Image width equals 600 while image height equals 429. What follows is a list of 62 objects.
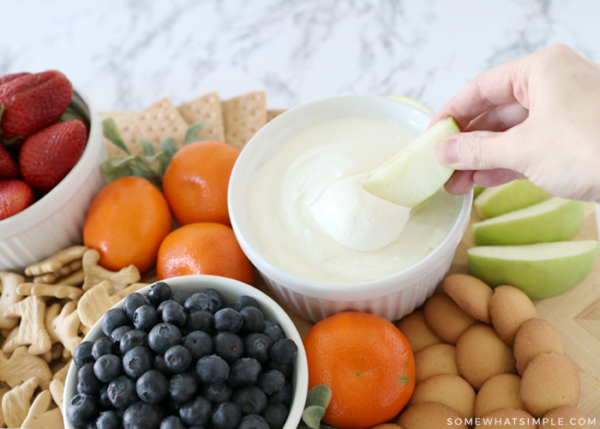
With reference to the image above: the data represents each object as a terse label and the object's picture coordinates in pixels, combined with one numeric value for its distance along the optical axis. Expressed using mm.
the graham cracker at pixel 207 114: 689
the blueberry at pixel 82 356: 483
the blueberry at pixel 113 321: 492
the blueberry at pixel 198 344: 471
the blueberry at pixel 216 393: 464
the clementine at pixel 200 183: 612
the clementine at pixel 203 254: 571
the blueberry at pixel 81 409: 463
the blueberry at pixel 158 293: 506
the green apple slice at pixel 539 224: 576
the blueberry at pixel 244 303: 508
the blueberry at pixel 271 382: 476
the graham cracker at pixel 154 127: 687
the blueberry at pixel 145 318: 483
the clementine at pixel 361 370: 510
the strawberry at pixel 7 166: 583
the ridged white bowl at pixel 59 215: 580
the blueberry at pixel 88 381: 469
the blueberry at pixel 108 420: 457
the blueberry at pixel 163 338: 469
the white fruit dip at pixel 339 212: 536
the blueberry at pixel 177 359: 462
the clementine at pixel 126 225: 597
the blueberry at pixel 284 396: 480
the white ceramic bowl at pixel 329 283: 526
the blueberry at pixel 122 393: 458
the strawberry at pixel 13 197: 570
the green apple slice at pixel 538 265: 558
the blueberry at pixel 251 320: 495
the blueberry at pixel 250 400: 467
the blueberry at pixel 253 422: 457
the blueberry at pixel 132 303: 495
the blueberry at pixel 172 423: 451
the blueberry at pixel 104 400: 467
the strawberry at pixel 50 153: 583
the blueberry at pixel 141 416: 451
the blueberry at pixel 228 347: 475
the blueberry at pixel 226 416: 456
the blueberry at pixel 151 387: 455
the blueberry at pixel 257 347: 483
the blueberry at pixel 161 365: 466
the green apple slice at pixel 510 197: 595
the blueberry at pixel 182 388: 458
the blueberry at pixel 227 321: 484
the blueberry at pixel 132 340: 472
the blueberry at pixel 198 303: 497
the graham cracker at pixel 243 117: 699
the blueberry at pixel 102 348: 477
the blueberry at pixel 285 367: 488
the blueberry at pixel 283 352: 485
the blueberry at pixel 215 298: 508
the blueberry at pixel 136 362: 462
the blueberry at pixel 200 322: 485
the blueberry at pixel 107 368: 465
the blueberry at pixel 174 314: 482
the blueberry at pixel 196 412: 455
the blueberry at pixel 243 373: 470
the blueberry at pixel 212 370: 463
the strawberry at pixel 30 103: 585
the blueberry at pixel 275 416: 471
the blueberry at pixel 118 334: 483
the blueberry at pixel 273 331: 497
